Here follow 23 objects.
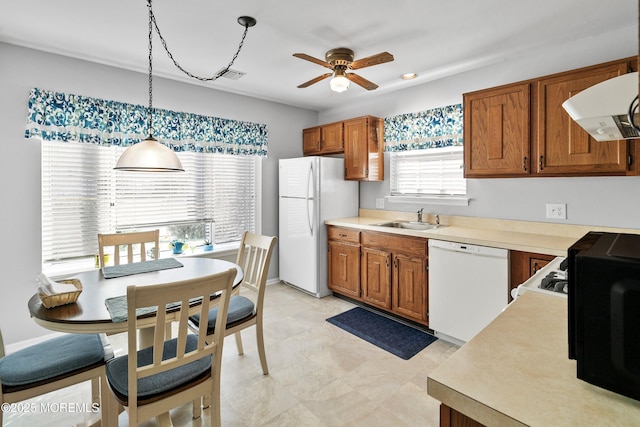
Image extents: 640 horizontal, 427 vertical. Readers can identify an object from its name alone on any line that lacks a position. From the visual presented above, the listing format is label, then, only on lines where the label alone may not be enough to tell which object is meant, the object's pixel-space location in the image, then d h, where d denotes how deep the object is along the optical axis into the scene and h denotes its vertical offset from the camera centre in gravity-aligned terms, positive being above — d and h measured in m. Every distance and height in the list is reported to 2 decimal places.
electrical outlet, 2.78 -0.03
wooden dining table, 1.55 -0.48
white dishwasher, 2.56 -0.66
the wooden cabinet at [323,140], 4.33 +0.98
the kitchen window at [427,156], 3.47 +0.61
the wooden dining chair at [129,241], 2.62 -0.24
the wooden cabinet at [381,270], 3.13 -0.66
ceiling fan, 2.46 +1.15
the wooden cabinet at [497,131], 2.63 +0.65
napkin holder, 1.65 -0.44
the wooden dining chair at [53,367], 1.51 -0.75
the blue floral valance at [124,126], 2.85 +0.89
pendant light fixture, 2.10 +0.34
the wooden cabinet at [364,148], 4.00 +0.76
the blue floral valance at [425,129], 3.42 +0.89
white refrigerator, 4.02 +0.00
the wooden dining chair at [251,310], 2.24 -0.71
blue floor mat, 2.85 -1.19
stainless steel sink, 3.65 -0.19
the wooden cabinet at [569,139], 2.24 +0.51
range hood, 0.89 +0.30
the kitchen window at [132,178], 2.98 +0.37
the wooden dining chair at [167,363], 1.41 -0.75
